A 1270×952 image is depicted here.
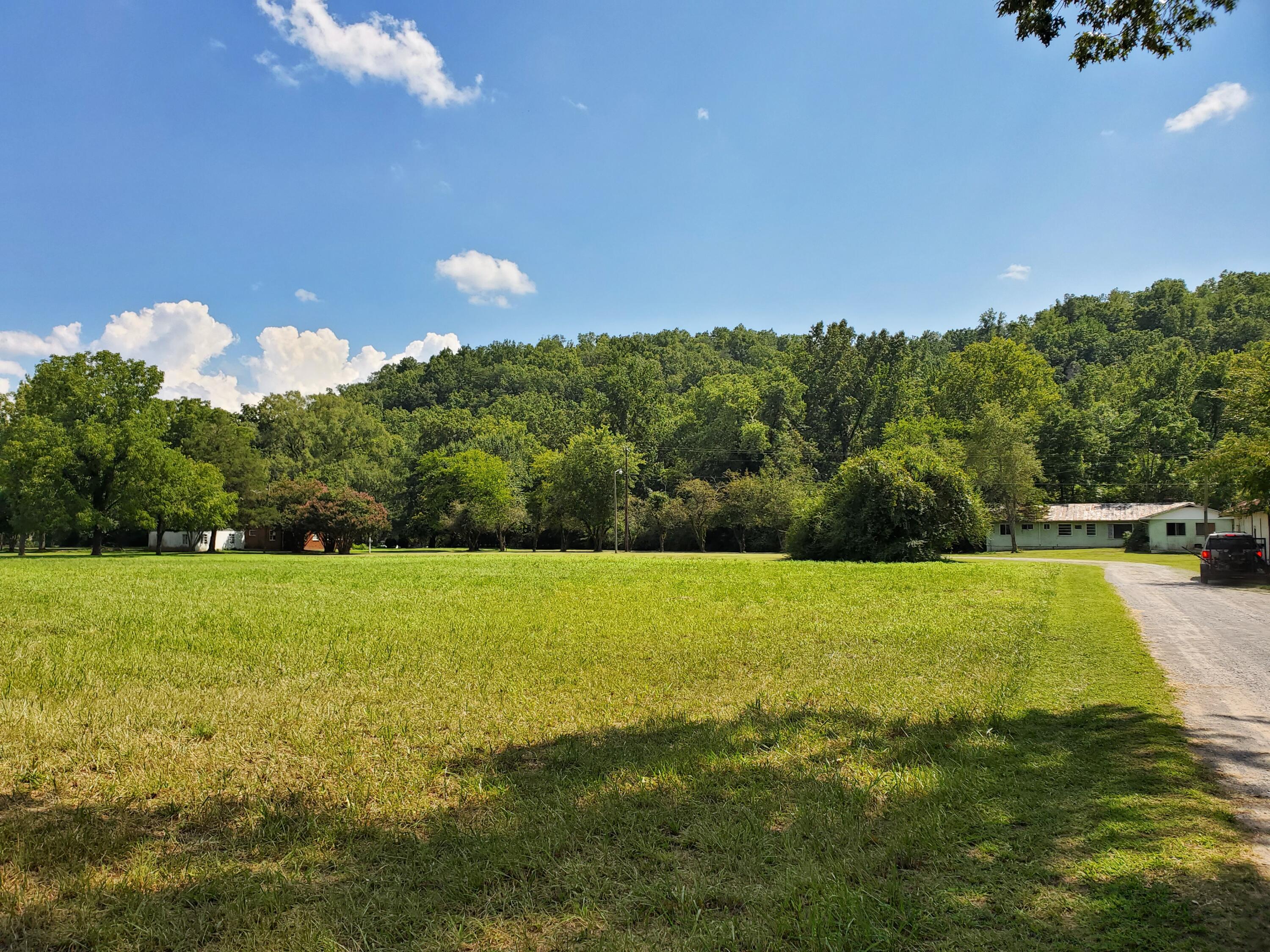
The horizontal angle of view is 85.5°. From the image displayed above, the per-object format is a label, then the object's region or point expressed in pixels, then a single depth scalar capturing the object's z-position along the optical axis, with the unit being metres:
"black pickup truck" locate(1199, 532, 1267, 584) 22.52
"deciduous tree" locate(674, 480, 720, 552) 61.62
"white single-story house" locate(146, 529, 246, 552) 65.19
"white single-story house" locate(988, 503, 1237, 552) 61.47
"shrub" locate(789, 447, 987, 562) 32.66
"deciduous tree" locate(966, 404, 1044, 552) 57.31
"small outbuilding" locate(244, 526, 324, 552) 59.91
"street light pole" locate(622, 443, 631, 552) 59.28
